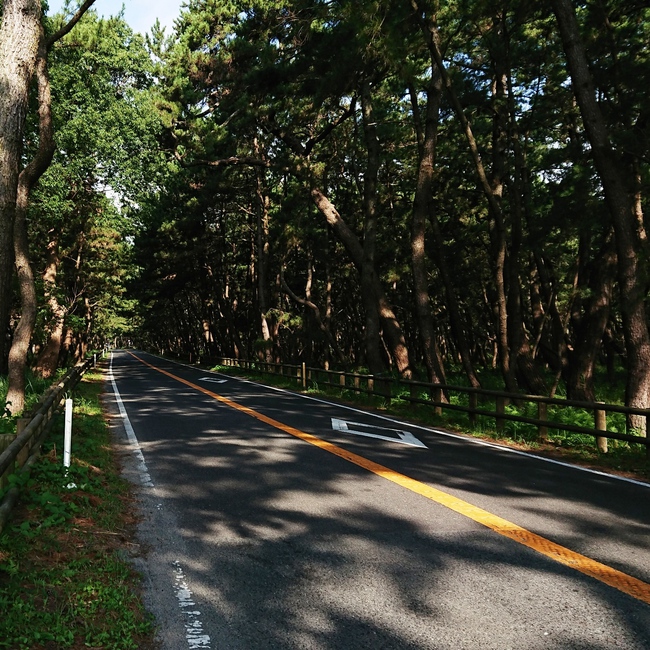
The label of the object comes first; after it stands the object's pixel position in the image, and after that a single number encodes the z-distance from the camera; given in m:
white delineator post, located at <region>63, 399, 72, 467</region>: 6.64
